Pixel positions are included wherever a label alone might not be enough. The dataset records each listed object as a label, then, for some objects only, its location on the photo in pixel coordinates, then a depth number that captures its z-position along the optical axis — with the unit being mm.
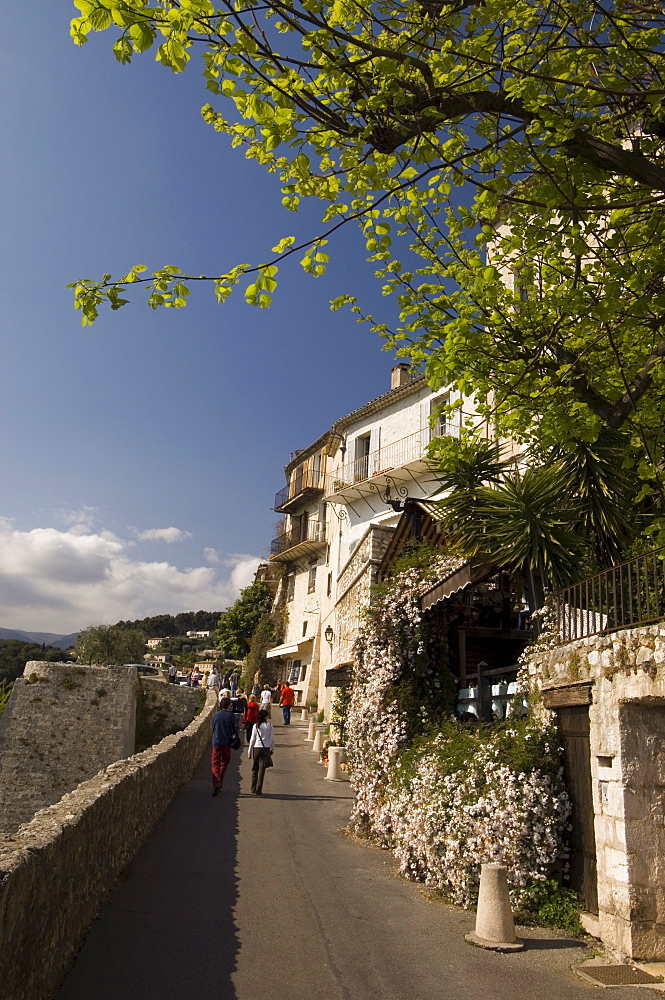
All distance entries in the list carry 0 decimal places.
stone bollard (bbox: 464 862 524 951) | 6566
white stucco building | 22234
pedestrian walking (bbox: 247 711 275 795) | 13984
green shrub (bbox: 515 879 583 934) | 7016
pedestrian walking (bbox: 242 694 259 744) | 18391
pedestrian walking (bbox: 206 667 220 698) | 36125
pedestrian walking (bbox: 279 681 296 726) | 28156
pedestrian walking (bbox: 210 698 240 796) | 13703
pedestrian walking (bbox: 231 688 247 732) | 24438
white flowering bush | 7441
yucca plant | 9047
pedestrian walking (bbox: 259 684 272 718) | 21281
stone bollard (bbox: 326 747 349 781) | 16750
